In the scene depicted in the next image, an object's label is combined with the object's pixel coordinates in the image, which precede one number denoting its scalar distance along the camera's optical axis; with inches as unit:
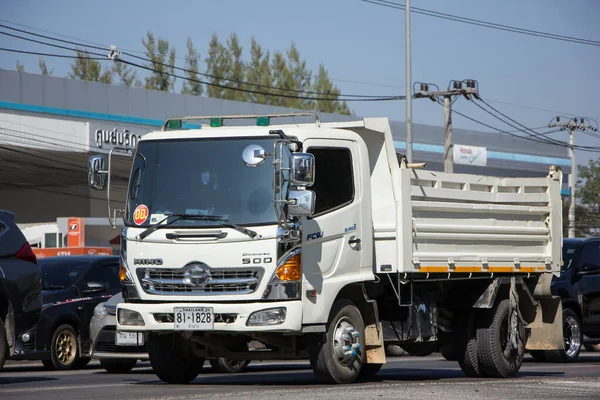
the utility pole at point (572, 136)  2434.8
